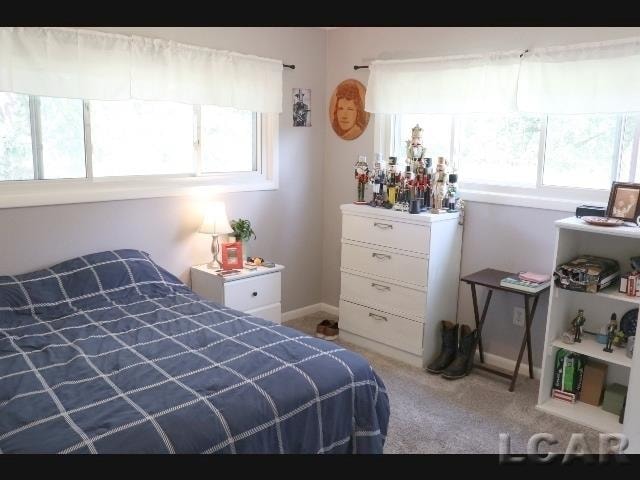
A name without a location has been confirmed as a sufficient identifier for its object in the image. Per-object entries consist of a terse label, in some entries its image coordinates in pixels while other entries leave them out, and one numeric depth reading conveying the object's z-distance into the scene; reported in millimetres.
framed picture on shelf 2723
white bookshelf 2729
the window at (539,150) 2975
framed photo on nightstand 3504
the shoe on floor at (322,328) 3963
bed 1678
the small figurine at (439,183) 3432
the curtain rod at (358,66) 3946
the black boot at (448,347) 3404
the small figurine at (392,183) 3604
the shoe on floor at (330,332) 3926
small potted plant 3650
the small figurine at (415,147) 3494
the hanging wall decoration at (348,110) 4020
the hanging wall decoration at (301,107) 4070
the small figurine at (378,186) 3670
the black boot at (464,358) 3301
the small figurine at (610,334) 2801
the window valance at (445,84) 3217
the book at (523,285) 2994
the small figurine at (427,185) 3479
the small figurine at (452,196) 3456
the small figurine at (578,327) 2939
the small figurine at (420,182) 3480
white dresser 3344
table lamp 3494
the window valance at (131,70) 2736
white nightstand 3373
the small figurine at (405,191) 3506
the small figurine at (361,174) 3826
